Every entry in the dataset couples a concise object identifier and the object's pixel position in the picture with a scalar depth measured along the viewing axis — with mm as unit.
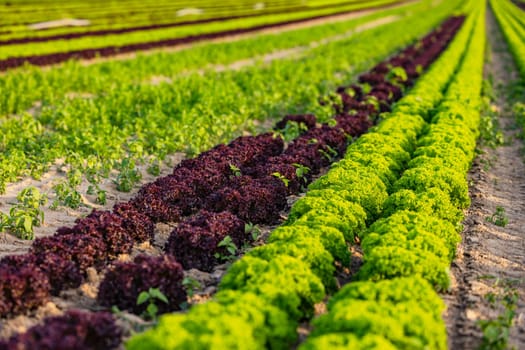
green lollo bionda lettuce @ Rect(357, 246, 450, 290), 6895
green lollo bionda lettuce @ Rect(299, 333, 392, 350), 5156
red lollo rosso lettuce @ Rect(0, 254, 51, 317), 6520
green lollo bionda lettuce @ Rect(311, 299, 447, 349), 5508
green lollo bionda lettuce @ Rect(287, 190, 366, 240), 8414
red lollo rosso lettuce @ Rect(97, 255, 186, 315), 6793
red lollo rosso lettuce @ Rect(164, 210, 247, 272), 7988
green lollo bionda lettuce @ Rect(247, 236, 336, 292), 7082
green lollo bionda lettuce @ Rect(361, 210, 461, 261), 7766
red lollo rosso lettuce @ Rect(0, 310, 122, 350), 5309
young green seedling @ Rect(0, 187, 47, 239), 8766
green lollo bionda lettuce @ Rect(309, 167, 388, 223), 9148
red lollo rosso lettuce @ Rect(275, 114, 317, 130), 15229
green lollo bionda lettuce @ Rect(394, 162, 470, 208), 9641
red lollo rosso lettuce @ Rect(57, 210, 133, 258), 8008
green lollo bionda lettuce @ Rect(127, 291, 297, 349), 5062
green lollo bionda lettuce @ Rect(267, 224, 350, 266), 7523
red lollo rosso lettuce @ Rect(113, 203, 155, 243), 8453
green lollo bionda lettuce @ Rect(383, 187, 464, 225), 8812
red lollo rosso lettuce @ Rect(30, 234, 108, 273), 7453
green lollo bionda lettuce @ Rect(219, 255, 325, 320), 6234
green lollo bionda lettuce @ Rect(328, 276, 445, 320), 6176
